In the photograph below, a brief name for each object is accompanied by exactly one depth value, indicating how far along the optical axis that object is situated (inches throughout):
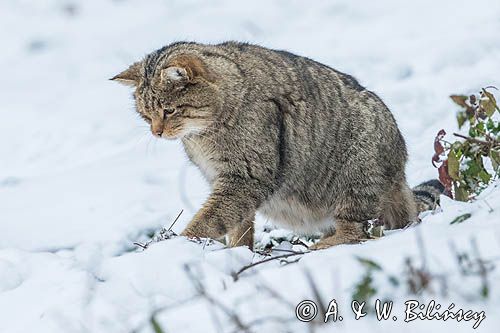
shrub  322.7
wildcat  371.2
